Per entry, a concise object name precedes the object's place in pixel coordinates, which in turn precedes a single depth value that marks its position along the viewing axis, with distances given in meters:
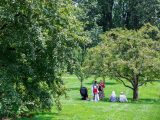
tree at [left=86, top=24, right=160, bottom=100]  34.59
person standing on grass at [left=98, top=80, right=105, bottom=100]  36.00
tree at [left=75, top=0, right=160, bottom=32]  77.25
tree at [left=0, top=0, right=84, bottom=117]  16.42
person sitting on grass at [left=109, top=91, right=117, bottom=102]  33.72
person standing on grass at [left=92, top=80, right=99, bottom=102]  33.61
